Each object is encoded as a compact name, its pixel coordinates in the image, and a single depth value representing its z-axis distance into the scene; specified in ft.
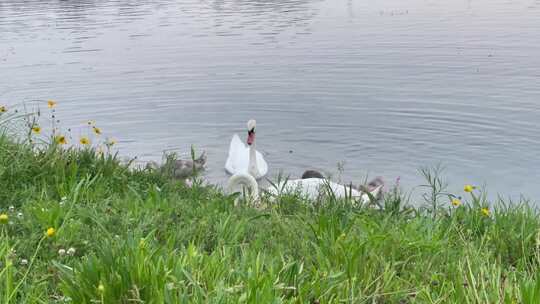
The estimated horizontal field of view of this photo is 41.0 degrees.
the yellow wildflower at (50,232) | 12.52
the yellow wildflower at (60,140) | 23.86
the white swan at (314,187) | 32.80
